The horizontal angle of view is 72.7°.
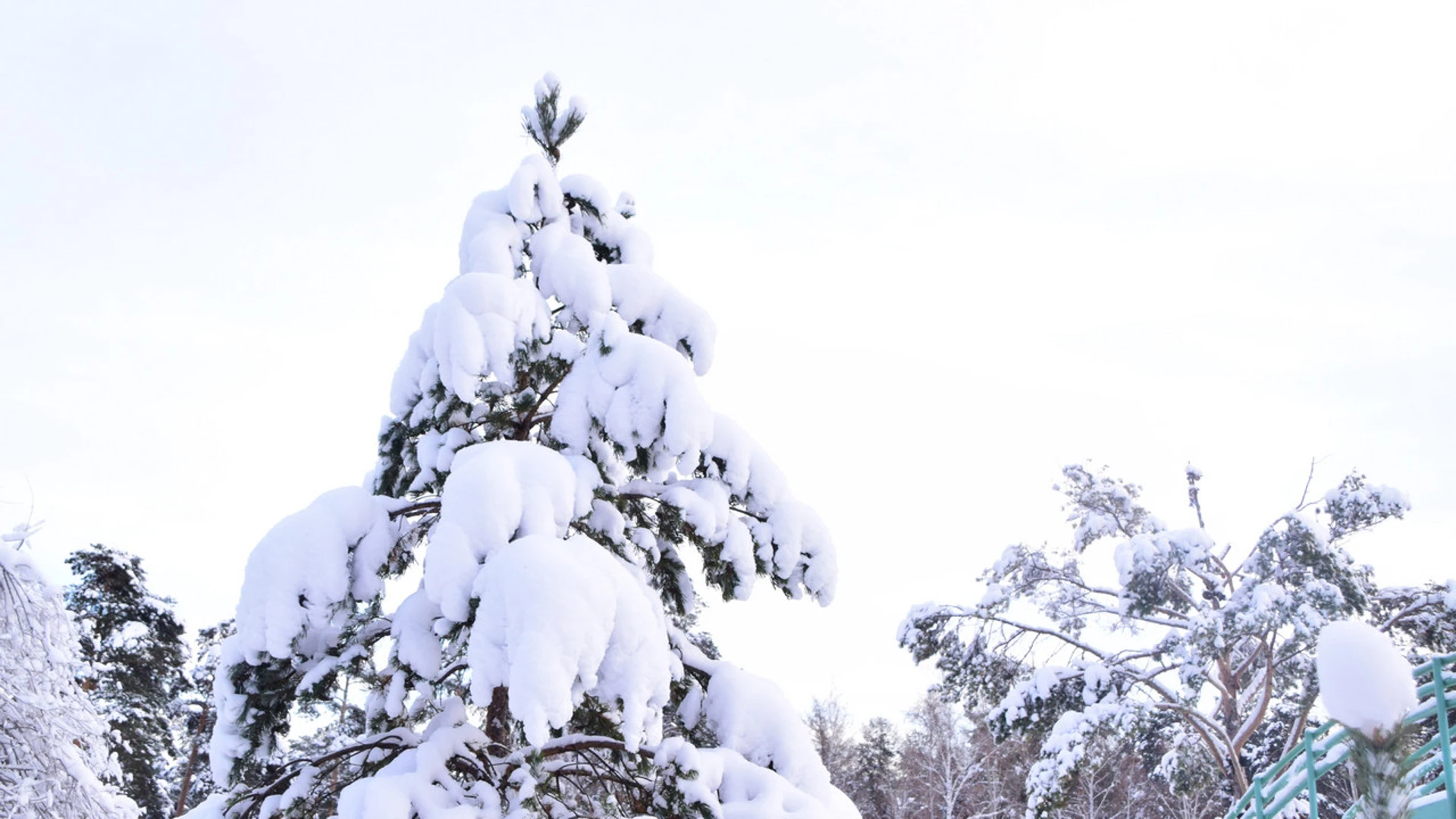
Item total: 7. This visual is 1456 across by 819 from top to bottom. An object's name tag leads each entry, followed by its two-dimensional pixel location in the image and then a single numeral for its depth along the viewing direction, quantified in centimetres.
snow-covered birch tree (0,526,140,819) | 823
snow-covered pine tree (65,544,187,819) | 2220
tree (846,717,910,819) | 3669
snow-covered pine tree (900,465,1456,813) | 1544
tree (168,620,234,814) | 2786
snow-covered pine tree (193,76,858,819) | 442
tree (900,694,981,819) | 3061
